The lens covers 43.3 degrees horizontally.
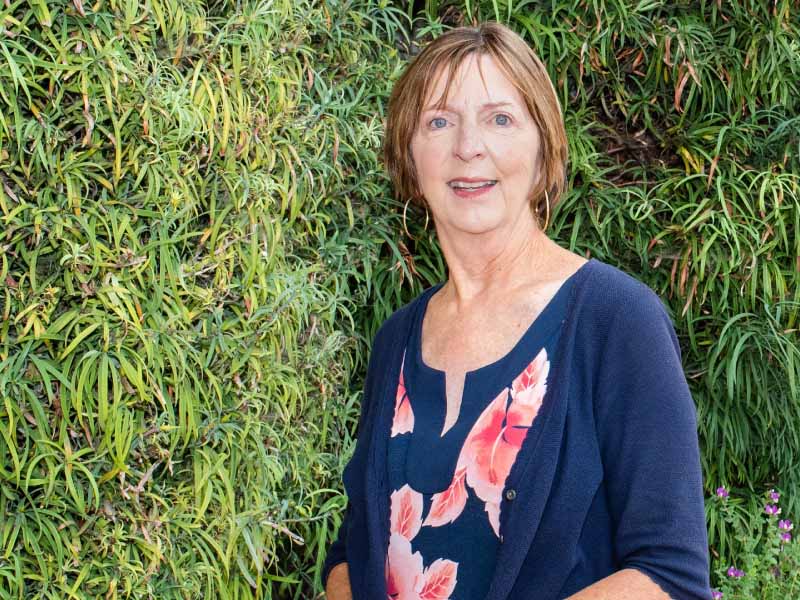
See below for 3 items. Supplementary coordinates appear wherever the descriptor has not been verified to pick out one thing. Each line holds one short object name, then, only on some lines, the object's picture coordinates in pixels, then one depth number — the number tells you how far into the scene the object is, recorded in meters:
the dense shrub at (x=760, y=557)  2.75
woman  1.26
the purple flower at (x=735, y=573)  2.73
